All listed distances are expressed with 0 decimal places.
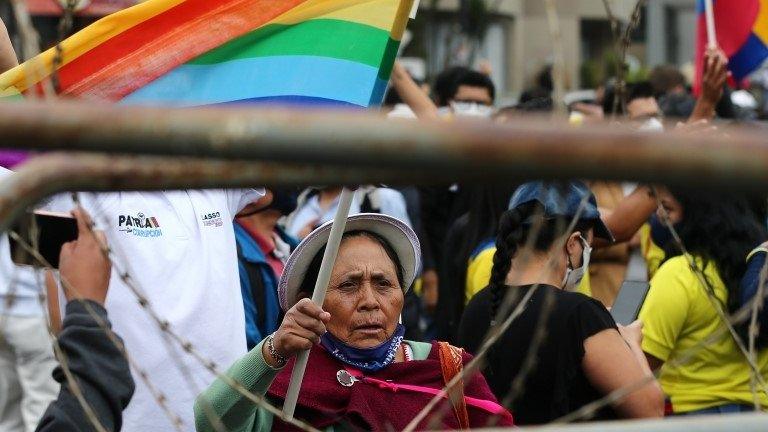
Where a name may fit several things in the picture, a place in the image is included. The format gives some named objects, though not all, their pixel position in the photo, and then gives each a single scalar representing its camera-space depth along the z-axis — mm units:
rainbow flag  4772
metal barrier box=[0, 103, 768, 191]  2502
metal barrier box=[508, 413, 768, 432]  2795
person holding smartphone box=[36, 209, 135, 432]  4424
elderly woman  4713
